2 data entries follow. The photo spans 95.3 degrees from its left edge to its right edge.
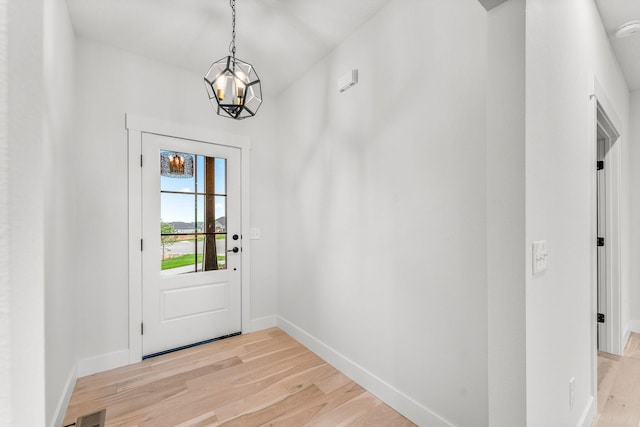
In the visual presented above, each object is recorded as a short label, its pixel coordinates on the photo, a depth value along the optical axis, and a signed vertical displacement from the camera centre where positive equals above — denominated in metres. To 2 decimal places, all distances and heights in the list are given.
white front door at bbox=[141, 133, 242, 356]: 2.70 -0.28
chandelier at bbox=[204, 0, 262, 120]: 1.70 +0.75
